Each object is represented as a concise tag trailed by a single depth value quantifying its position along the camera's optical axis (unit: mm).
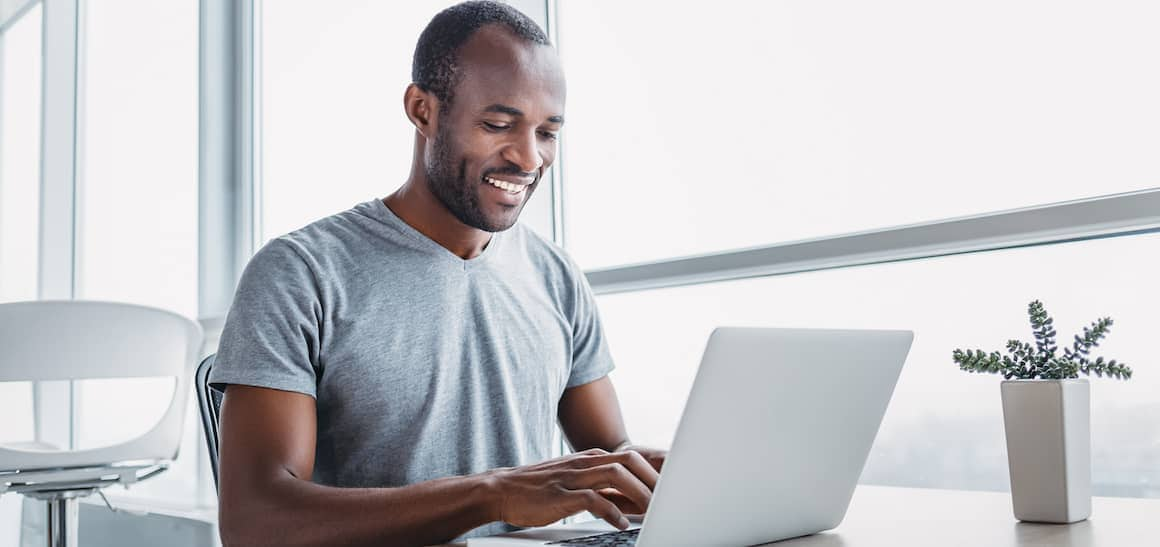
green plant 1104
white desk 924
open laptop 794
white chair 2135
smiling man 1128
